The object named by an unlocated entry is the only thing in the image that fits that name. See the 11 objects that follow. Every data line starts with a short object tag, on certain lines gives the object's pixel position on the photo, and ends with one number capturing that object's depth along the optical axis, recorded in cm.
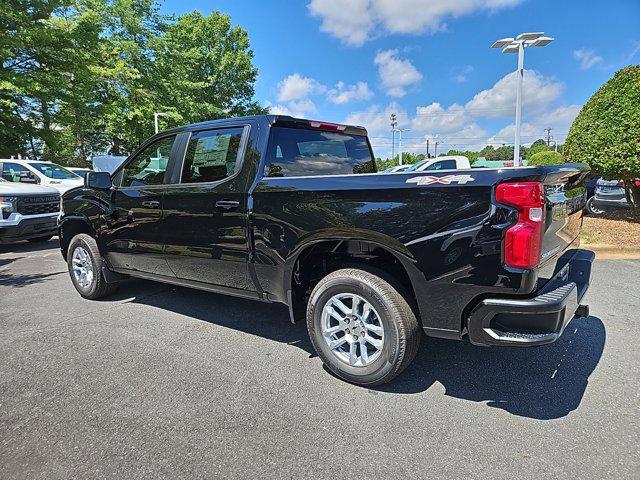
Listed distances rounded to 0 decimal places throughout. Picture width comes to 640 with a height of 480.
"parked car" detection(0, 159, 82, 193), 984
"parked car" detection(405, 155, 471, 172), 1363
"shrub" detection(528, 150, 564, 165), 1565
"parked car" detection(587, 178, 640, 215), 1245
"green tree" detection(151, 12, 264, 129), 2484
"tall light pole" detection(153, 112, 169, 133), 2174
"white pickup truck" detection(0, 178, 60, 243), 807
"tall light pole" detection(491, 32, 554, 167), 1361
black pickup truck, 234
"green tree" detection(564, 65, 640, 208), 812
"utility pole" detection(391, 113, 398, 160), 4995
